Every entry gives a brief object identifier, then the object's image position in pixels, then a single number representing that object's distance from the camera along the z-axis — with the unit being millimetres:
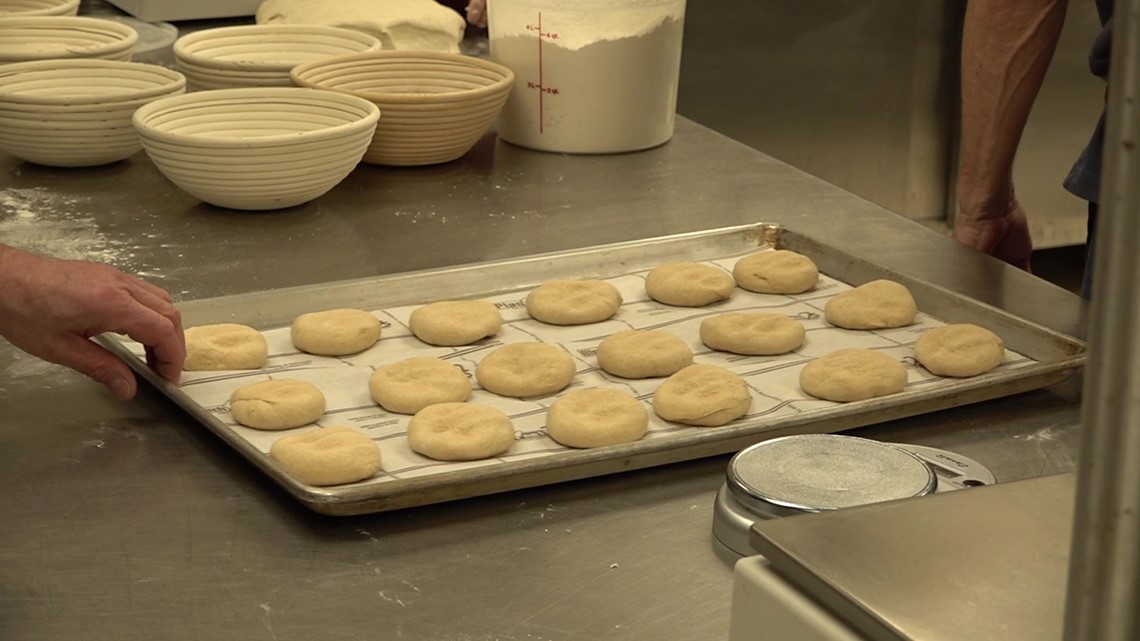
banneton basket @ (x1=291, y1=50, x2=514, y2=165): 3105
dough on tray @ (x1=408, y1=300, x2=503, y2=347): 2689
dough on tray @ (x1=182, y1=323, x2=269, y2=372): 2625
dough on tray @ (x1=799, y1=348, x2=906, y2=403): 2573
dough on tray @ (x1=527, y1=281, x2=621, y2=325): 2728
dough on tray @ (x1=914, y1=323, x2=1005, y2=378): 2605
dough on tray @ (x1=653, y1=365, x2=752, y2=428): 2542
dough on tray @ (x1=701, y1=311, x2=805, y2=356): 2667
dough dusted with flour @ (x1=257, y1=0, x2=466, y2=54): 3432
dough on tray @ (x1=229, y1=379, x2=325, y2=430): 2542
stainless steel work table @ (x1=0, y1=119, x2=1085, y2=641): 2230
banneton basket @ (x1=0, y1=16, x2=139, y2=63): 3338
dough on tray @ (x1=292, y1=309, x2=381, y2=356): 2659
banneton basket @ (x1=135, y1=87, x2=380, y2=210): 2941
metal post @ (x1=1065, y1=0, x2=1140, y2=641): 871
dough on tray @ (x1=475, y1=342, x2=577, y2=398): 2599
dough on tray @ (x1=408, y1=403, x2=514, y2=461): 2490
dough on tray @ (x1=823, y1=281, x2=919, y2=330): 2711
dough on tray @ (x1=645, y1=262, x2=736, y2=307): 2774
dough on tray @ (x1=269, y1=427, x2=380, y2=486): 2458
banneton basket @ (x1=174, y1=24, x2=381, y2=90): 3235
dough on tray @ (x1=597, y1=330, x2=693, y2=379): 2636
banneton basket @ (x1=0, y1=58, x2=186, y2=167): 3048
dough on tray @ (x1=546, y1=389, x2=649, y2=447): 2511
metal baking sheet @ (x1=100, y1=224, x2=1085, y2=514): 2462
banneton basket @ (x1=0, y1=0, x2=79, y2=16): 3492
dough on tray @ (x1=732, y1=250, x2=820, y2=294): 2788
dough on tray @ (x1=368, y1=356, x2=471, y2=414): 2573
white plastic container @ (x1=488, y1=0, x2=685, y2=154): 3129
